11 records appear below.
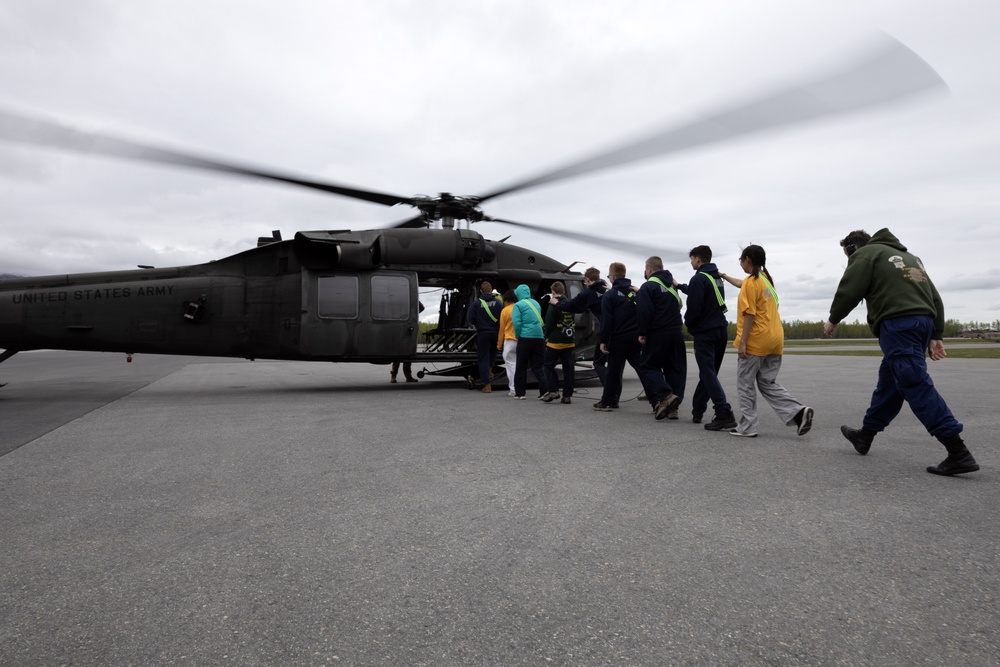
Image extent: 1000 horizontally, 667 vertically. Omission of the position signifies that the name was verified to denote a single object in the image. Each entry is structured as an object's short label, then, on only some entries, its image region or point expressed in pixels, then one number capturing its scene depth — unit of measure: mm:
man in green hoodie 4336
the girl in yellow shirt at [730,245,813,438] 5719
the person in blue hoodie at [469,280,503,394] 10555
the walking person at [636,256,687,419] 7047
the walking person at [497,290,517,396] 10000
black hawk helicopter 9734
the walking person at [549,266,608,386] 8531
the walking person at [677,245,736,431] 6480
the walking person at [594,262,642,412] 7680
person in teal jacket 9352
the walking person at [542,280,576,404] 8766
